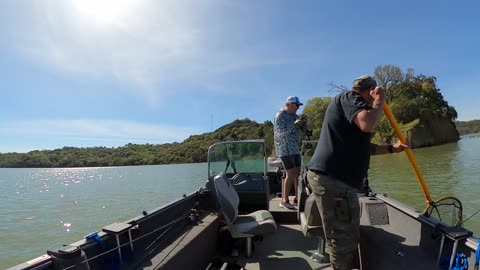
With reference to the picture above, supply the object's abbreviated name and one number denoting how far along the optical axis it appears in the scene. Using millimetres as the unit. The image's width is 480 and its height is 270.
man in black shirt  2043
